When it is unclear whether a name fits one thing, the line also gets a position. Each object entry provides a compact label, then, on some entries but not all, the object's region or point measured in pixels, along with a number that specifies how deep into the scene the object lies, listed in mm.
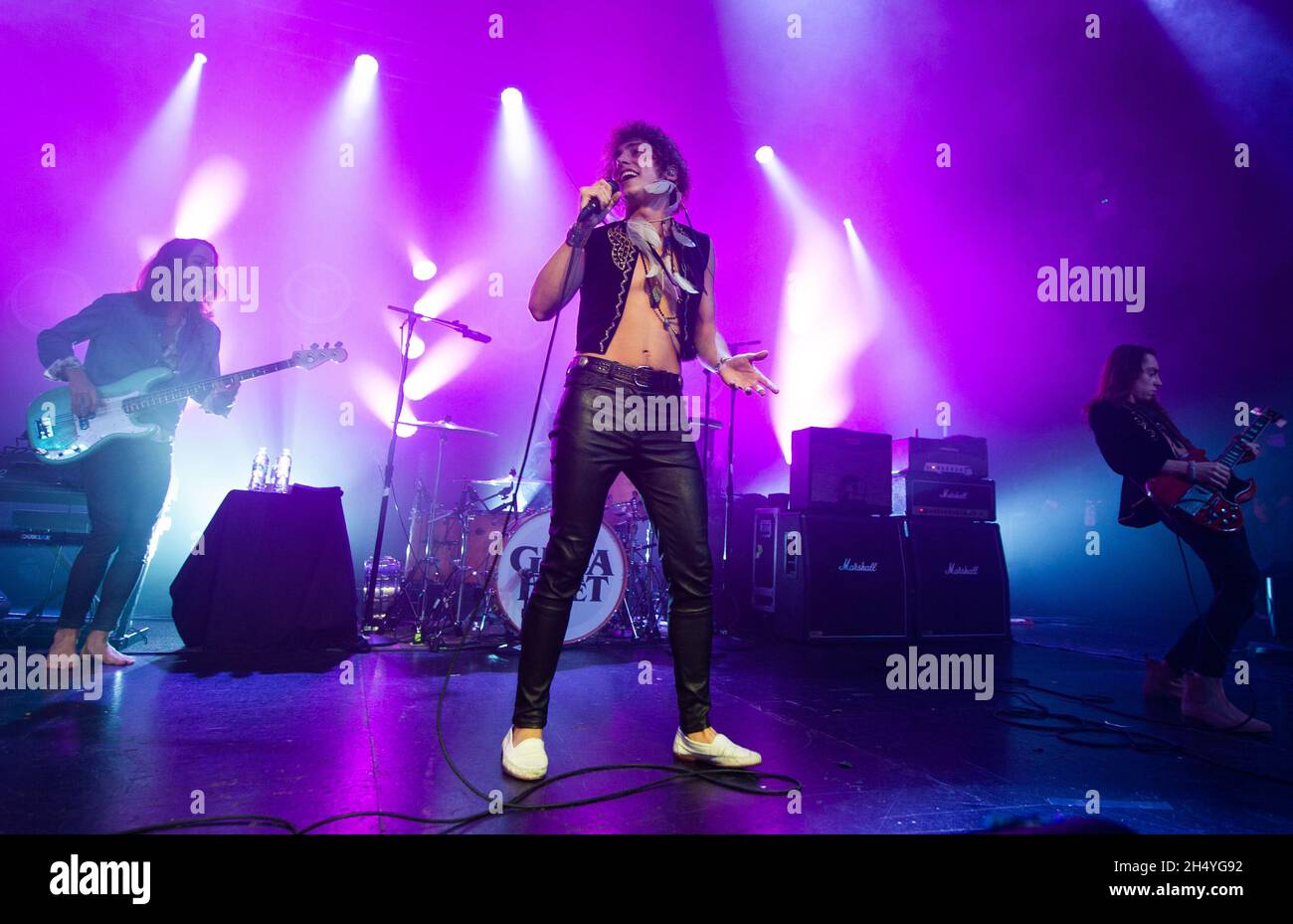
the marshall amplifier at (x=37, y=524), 4551
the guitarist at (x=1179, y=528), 2934
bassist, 3496
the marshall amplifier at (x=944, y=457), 5715
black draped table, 3852
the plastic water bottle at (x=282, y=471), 5102
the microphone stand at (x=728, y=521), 5341
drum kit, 4613
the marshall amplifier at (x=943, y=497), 5637
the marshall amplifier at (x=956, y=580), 5363
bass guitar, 3594
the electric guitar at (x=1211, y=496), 3057
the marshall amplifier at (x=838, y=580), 5141
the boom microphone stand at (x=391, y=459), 4809
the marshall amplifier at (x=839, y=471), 5410
